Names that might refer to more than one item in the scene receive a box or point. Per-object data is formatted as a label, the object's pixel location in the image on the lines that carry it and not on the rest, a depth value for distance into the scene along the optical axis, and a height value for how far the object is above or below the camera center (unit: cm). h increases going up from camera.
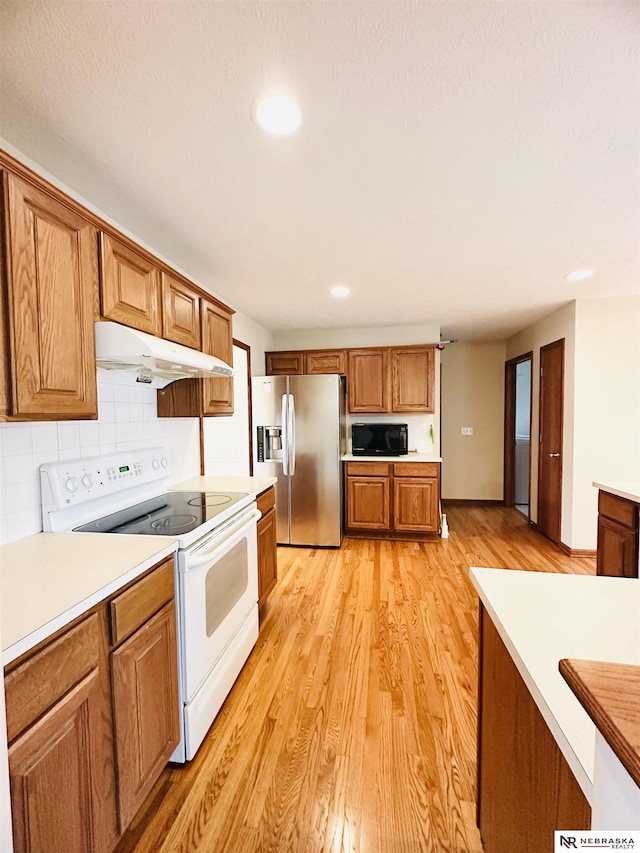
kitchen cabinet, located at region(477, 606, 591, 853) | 65 -77
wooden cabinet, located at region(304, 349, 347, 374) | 419 +62
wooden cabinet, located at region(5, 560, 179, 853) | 81 -81
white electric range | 144 -55
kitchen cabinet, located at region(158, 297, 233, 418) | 229 +17
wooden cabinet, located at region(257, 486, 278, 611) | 237 -89
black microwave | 410 -27
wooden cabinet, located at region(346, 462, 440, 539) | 384 -88
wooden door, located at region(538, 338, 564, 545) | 365 -28
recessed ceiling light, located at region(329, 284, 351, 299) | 293 +101
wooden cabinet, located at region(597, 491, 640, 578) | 199 -71
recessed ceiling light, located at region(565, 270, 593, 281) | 264 +102
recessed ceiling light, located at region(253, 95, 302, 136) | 114 +98
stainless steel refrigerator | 368 -35
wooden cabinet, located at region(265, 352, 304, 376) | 429 +61
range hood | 143 +25
